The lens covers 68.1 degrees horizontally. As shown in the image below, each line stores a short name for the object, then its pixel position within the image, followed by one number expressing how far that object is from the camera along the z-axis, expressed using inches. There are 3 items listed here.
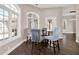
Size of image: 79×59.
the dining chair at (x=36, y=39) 65.4
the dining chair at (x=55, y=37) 65.6
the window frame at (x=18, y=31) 61.8
